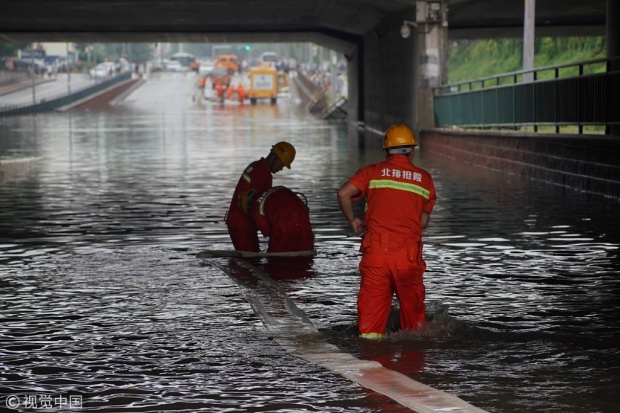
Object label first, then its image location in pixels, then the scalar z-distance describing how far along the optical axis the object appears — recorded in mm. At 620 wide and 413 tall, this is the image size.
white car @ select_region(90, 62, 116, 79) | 155750
